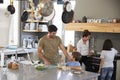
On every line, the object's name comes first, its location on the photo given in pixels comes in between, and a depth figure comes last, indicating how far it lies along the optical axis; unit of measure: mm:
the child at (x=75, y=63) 3469
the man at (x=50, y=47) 4391
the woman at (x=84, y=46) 5444
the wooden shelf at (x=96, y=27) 5473
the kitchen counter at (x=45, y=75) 2930
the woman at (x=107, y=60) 4727
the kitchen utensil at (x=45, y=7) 3667
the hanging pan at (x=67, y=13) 3938
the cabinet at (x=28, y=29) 6871
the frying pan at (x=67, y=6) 3896
